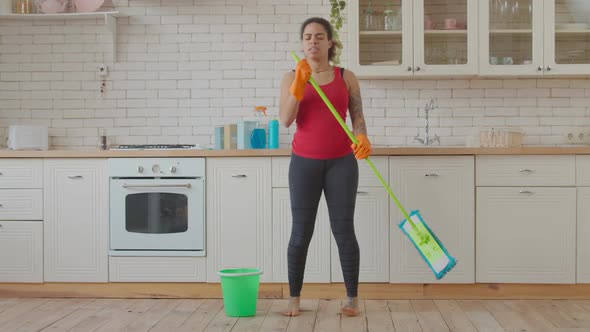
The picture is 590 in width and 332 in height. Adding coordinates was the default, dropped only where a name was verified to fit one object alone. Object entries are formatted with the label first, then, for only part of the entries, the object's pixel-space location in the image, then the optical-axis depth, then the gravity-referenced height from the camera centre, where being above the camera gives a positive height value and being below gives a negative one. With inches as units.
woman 152.3 -0.3
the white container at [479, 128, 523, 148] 182.4 +4.6
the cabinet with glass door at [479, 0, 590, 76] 184.5 +27.8
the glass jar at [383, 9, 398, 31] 187.3 +32.5
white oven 174.2 -10.0
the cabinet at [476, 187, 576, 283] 171.0 -16.3
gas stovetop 192.3 +3.1
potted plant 187.3 +34.2
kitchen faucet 194.2 +5.4
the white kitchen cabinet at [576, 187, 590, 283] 170.2 -16.3
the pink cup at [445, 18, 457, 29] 186.4 +31.4
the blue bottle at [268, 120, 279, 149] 190.9 +6.0
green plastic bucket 152.5 -25.1
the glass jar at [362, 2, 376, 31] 187.9 +33.1
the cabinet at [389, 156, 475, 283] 171.5 -10.2
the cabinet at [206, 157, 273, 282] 173.5 -11.9
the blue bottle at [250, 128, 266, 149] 187.5 +5.0
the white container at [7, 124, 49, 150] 193.8 +5.6
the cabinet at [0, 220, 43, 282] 176.7 -19.9
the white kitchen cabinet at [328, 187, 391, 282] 171.9 -16.3
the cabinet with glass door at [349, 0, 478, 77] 185.8 +28.0
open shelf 194.9 +35.1
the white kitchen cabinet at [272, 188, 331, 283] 172.2 -17.8
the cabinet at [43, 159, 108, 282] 176.1 -13.1
